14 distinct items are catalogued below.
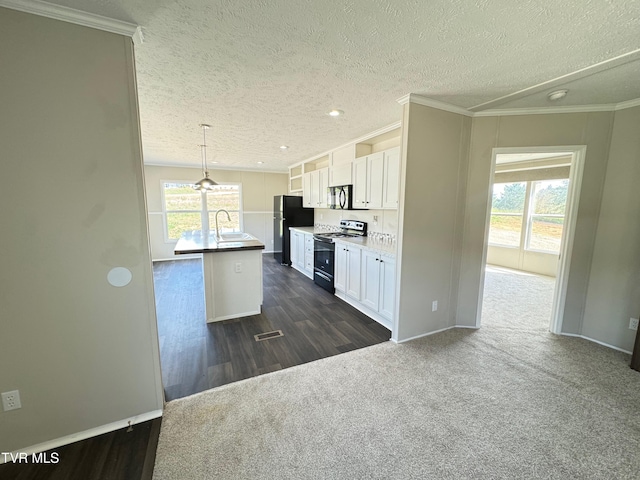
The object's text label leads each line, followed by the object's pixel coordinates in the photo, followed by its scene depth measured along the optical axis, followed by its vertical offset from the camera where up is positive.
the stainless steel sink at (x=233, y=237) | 3.87 -0.51
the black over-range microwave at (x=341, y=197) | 4.23 +0.16
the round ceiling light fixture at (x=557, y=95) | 2.32 +1.05
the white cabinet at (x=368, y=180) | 3.55 +0.39
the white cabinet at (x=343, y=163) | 4.15 +0.76
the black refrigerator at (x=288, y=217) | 6.36 -0.26
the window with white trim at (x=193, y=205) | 6.74 +0.01
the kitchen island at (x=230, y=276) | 3.28 -0.93
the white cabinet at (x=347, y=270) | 3.75 -0.96
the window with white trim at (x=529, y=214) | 5.56 -0.13
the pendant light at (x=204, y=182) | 3.51 +0.35
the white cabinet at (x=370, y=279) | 3.33 -0.95
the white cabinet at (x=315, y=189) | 5.06 +0.39
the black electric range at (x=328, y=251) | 4.41 -0.79
